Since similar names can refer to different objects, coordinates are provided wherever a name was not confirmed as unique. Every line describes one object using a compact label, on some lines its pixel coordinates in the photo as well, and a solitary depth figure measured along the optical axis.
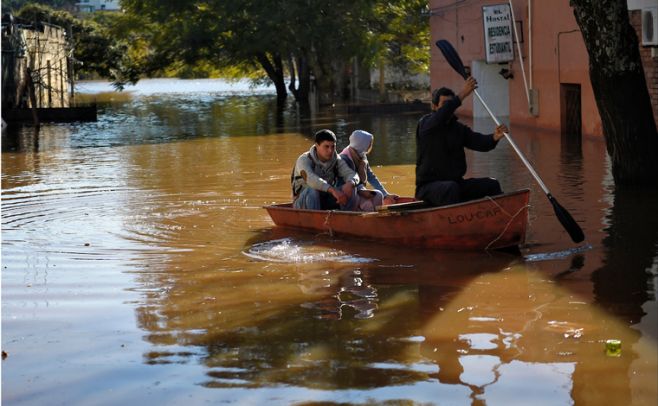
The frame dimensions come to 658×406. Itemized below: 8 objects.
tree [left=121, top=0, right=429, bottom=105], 45.62
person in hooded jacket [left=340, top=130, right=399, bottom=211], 13.96
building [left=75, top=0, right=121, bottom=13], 160.94
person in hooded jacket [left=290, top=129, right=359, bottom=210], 13.71
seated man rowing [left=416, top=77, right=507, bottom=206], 12.19
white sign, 30.78
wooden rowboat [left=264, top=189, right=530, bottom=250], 11.97
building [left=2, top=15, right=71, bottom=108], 43.62
